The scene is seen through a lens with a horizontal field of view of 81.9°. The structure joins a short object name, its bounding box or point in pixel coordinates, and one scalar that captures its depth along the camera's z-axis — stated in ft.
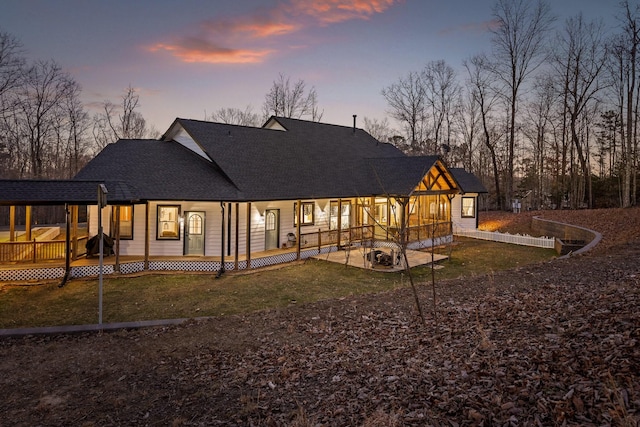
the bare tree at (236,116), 159.94
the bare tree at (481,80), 122.83
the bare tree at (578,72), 107.65
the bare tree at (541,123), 123.75
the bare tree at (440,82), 135.03
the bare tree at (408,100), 138.72
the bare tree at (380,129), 174.40
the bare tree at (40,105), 109.18
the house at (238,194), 50.11
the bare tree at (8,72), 92.99
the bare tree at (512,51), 110.52
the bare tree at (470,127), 135.74
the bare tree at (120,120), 130.85
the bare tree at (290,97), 135.23
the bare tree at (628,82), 84.17
